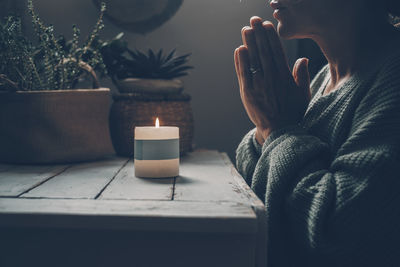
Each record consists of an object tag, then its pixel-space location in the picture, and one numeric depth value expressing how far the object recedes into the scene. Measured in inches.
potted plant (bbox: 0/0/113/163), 34.4
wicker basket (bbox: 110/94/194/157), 40.9
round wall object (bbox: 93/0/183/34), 50.8
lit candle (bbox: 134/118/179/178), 28.8
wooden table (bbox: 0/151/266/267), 19.6
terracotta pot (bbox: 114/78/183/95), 41.8
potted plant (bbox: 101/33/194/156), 41.1
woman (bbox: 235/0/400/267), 21.7
